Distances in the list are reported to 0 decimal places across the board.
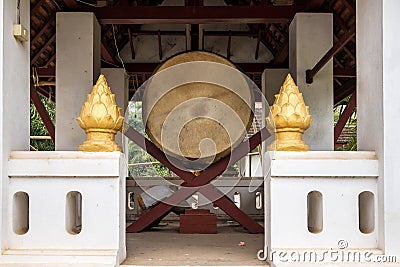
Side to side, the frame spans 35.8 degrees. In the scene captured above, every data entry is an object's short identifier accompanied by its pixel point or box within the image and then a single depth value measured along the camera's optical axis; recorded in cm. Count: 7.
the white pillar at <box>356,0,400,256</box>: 382
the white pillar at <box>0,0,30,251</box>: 388
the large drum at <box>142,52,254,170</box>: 655
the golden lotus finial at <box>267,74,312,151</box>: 399
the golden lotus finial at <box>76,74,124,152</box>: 400
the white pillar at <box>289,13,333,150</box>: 692
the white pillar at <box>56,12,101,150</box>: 685
